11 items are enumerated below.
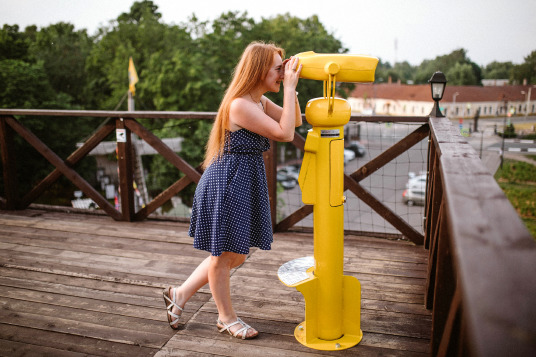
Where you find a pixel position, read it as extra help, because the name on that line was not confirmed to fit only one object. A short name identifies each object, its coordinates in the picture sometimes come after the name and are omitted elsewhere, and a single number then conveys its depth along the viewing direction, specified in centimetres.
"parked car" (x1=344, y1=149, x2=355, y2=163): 3759
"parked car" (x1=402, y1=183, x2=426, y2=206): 2781
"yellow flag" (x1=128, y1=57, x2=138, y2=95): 1758
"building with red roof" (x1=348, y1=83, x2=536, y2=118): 5553
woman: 194
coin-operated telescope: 195
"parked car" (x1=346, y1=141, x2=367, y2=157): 4069
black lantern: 345
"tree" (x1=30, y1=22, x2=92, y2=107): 2656
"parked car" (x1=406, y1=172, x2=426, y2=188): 2952
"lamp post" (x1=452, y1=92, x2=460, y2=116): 5354
